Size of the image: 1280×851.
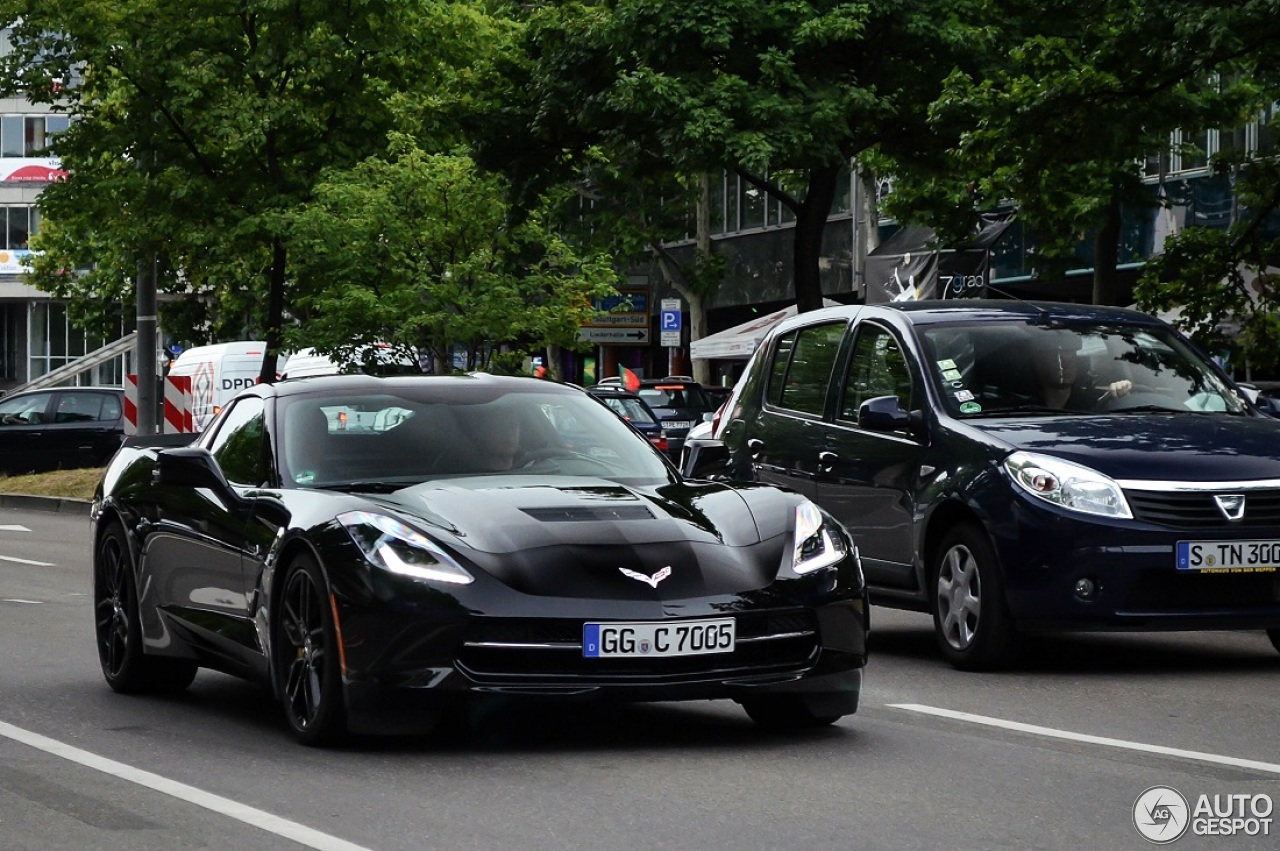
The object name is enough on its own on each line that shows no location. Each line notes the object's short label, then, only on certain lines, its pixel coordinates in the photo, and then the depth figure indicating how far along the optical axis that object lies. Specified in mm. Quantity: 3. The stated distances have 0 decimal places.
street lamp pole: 32656
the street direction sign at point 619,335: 58938
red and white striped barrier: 32469
